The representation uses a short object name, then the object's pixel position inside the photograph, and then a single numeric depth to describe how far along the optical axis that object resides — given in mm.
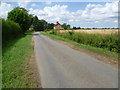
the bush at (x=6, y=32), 16353
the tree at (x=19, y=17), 39219
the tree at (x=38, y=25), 102988
